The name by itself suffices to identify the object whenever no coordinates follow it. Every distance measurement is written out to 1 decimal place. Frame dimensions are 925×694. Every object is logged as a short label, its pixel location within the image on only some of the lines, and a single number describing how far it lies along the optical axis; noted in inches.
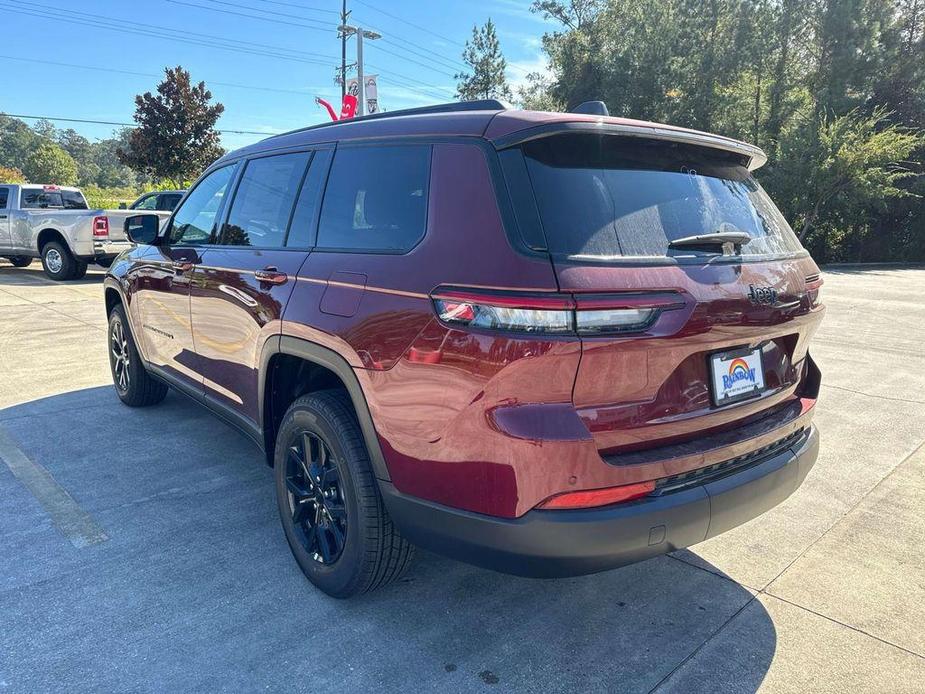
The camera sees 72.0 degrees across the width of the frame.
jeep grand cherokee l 73.5
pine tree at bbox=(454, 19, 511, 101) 1843.0
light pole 904.0
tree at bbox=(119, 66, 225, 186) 895.1
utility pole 1468.8
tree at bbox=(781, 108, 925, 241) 808.3
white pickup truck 487.8
